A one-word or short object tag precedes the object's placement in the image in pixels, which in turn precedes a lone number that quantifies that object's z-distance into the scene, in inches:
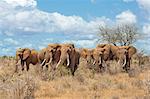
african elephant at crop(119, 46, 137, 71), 1462.6
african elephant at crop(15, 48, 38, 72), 1347.4
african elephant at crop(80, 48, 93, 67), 1484.7
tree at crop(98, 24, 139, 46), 2220.7
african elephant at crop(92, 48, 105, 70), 1356.1
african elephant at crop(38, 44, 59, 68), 1164.2
